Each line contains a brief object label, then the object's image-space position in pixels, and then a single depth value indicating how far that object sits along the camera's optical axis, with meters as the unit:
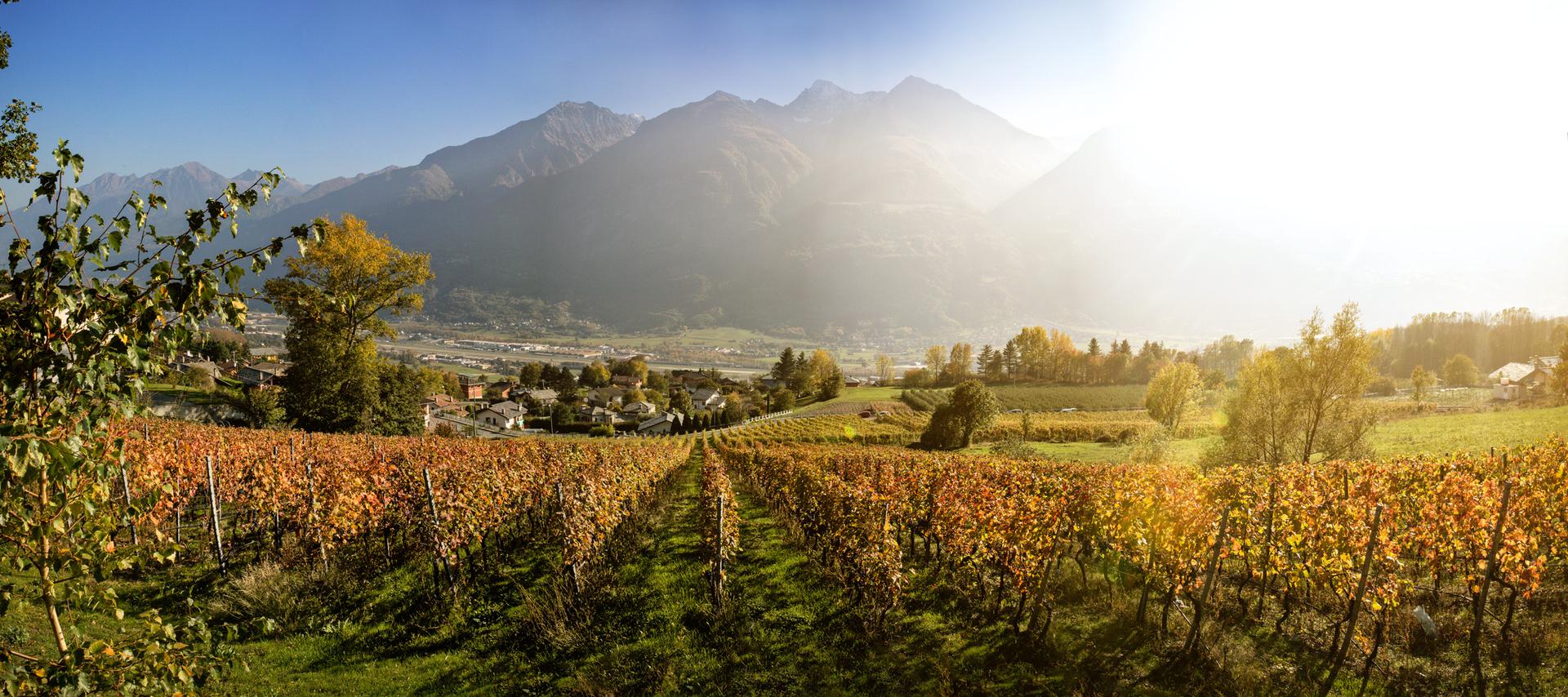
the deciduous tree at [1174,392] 47.09
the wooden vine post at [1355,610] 7.72
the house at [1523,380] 52.62
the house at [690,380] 146.62
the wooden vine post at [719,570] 10.63
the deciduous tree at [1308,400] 24.02
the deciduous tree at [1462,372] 86.06
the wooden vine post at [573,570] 10.57
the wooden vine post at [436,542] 10.64
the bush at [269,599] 10.05
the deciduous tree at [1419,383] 57.61
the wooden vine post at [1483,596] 7.52
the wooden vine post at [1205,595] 8.69
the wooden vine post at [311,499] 11.59
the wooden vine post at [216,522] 11.70
